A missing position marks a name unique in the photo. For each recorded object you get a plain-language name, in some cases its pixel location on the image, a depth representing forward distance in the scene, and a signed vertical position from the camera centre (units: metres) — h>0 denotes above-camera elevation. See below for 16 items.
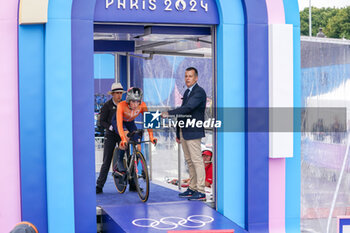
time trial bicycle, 7.40 -0.83
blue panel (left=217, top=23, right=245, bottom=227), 7.12 -0.20
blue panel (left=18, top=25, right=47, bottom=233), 6.34 -0.13
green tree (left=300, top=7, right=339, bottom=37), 48.29 +7.06
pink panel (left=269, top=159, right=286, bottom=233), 7.38 -1.20
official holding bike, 8.30 -0.35
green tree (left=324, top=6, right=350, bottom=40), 44.31 +6.94
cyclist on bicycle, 7.43 -0.05
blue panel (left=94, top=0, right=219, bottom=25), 6.69 +1.24
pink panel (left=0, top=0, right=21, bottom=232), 6.34 -0.11
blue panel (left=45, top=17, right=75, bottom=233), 6.40 -0.17
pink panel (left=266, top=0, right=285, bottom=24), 7.24 +1.31
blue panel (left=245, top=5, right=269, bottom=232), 7.15 -0.10
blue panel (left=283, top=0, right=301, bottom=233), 7.49 -0.85
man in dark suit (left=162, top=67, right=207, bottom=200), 7.48 -0.27
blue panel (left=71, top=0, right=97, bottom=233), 6.53 -0.06
